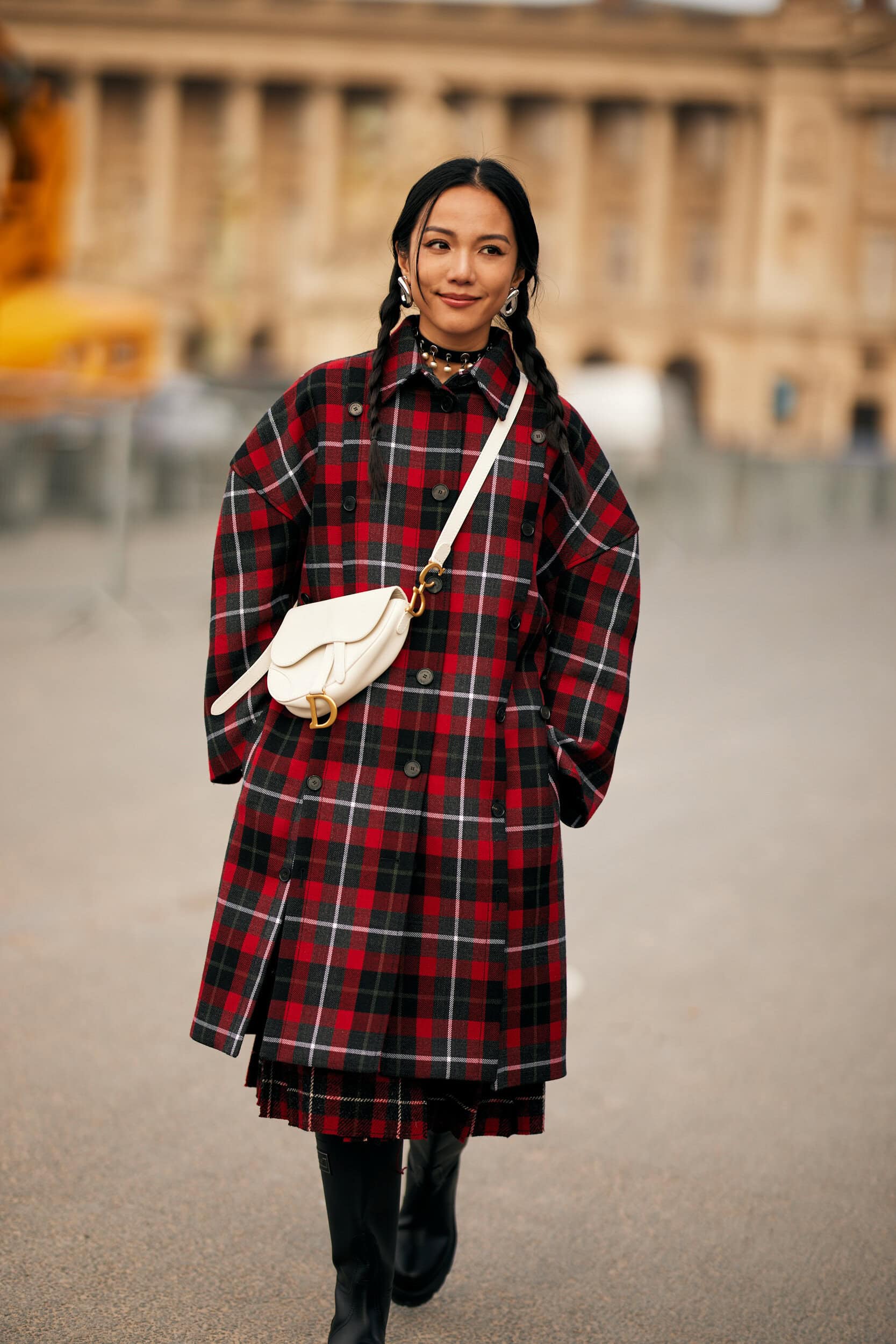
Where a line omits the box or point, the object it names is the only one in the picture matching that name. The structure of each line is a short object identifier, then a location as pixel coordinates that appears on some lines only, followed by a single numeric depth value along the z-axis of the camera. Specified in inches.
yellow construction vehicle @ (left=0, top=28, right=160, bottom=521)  1350.6
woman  189.2
